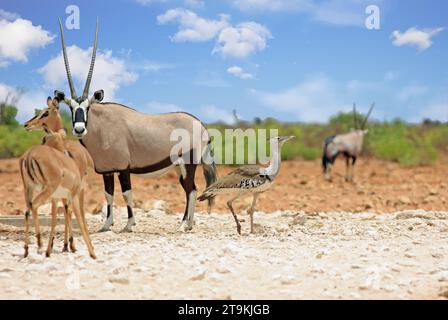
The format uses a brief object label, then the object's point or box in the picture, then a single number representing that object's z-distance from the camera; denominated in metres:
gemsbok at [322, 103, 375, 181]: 22.70
